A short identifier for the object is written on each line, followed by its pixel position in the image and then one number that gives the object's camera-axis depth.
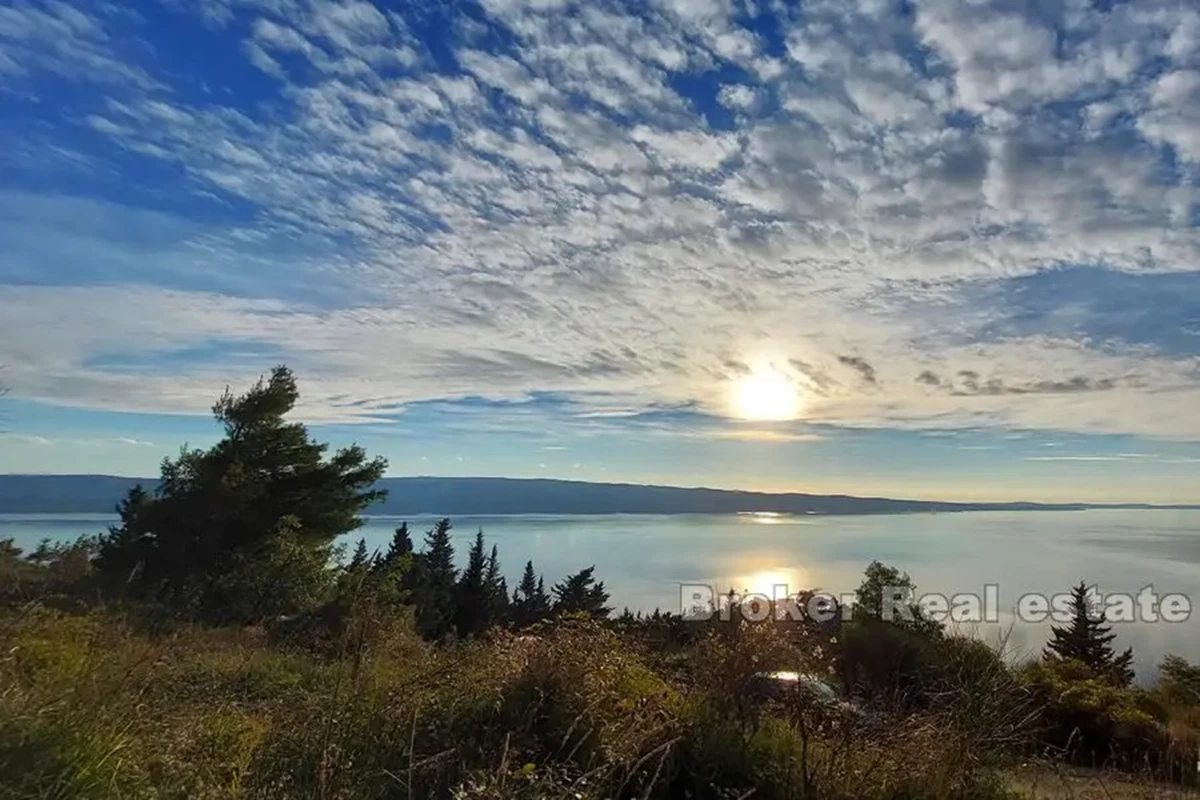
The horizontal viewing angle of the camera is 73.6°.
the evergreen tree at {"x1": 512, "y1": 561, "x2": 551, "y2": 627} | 29.27
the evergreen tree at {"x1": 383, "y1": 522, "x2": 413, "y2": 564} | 32.41
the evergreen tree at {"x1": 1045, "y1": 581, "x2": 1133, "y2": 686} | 14.61
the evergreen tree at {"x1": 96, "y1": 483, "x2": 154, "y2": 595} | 17.05
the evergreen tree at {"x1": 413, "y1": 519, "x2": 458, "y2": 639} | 21.98
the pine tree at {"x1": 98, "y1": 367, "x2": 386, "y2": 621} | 16.64
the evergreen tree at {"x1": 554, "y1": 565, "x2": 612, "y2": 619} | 23.45
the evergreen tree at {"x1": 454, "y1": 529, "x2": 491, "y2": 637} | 26.98
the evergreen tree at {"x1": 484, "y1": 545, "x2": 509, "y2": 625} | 28.91
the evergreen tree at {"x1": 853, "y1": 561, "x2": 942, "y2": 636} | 10.06
